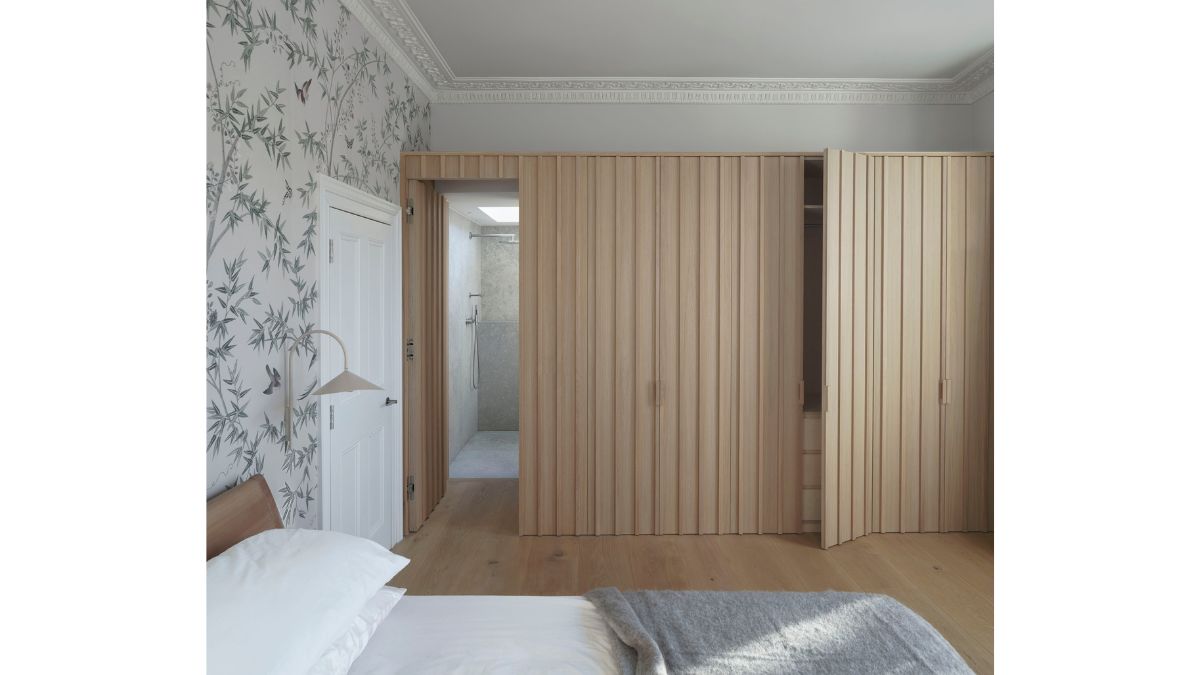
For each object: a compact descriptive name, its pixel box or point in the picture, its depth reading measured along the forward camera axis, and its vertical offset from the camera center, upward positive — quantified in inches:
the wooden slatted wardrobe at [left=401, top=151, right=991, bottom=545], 134.6 -3.7
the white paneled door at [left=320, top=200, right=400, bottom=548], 100.8 -9.3
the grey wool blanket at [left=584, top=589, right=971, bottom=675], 56.0 -30.9
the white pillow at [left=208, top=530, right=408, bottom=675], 44.8 -22.9
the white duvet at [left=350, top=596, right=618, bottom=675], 56.7 -31.7
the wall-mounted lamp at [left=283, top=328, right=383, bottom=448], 77.3 -7.6
